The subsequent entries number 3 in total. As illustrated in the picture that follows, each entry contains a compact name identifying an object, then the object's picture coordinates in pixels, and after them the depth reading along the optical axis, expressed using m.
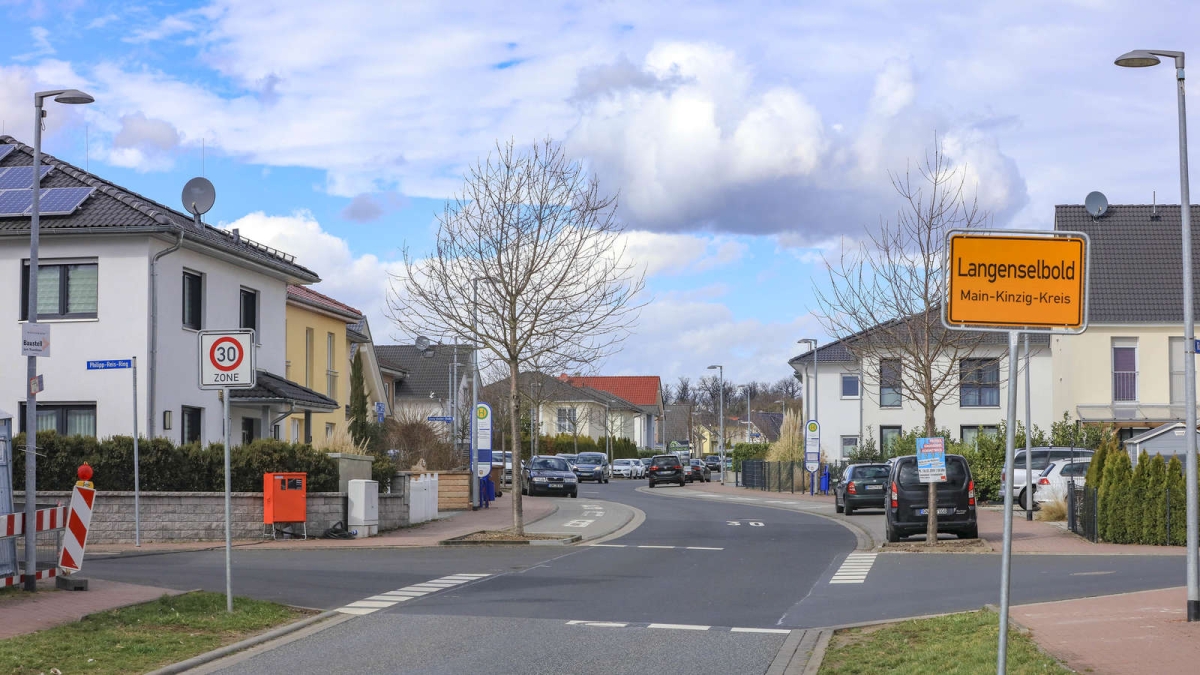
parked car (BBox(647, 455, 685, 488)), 63.53
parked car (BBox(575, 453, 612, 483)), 68.75
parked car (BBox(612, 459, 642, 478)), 85.19
